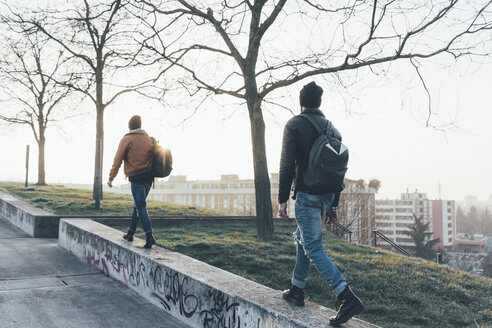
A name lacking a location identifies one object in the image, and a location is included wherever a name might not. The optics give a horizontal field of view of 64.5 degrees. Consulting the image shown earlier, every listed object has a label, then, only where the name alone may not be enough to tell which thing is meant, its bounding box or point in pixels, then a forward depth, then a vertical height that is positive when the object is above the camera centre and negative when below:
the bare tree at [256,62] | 8.70 +2.76
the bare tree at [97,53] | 8.99 +3.72
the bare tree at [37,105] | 21.62 +4.43
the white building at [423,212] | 136.38 -9.70
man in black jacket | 2.78 -0.11
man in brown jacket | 5.23 +0.24
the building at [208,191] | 130.62 -2.89
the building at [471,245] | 105.62 -16.34
